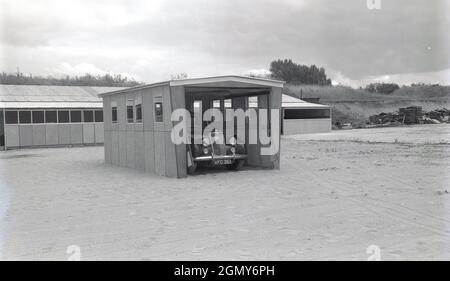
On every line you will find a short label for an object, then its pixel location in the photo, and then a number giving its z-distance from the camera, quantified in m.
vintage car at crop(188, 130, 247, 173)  14.53
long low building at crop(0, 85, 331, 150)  32.75
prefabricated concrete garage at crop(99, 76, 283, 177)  13.97
